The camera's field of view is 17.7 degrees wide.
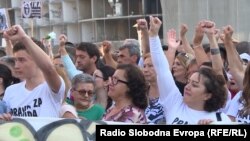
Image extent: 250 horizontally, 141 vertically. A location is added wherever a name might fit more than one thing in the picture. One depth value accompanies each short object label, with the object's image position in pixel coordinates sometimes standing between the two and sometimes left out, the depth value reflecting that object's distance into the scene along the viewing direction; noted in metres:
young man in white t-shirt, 5.65
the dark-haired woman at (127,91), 5.78
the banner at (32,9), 16.64
